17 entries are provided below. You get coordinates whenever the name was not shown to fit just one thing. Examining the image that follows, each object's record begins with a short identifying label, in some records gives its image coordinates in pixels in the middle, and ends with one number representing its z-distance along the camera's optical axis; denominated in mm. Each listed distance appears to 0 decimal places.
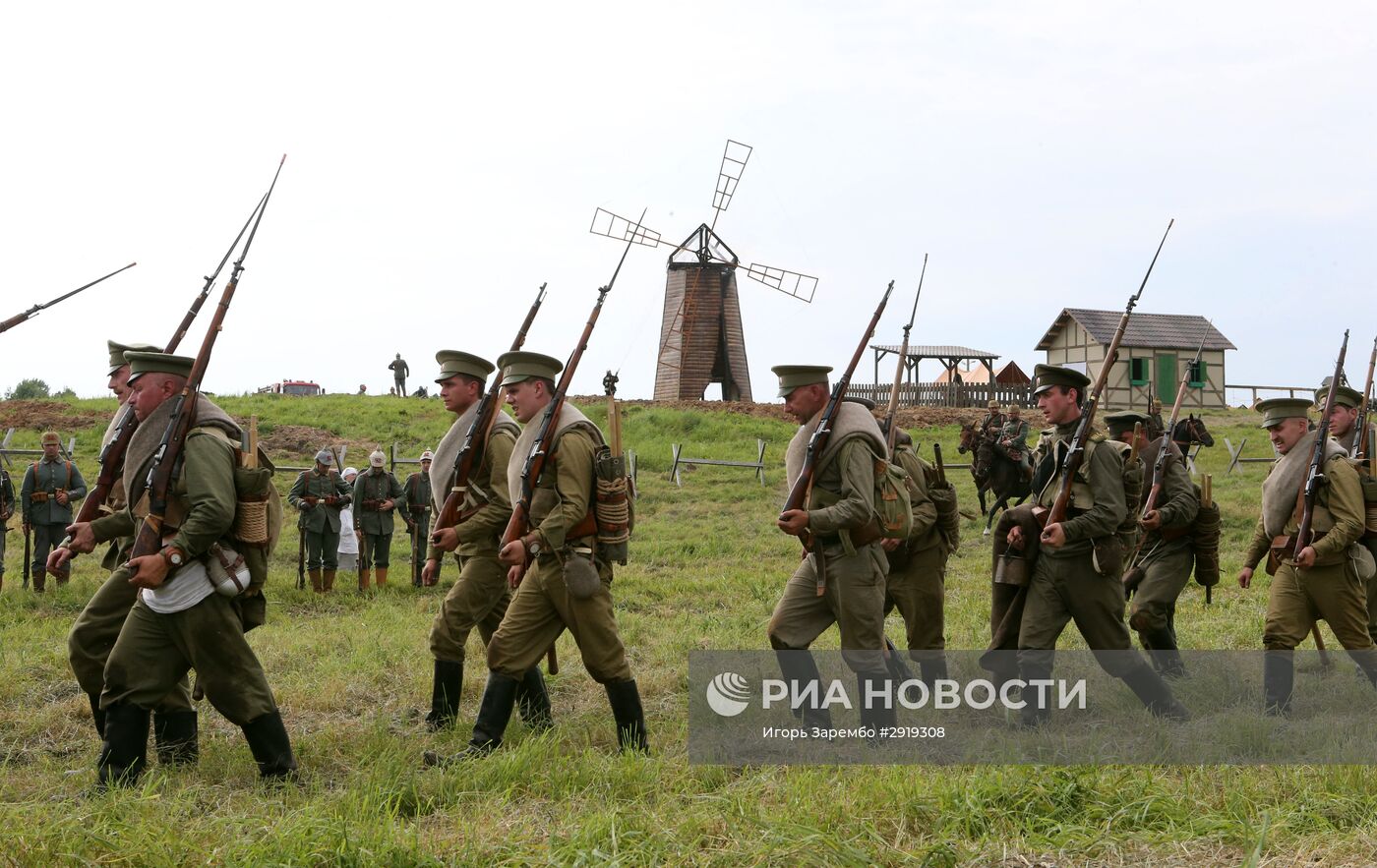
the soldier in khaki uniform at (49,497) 14062
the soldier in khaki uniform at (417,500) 15617
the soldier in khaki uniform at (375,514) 14883
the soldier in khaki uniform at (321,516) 14398
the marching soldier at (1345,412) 8281
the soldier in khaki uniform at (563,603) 5871
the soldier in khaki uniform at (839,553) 6078
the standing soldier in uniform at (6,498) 14084
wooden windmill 37375
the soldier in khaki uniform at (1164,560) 7773
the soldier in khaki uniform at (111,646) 5691
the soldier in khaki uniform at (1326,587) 6723
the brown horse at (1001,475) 19219
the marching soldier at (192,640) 5086
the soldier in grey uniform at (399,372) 39000
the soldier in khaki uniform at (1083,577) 6395
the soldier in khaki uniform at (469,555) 6680
